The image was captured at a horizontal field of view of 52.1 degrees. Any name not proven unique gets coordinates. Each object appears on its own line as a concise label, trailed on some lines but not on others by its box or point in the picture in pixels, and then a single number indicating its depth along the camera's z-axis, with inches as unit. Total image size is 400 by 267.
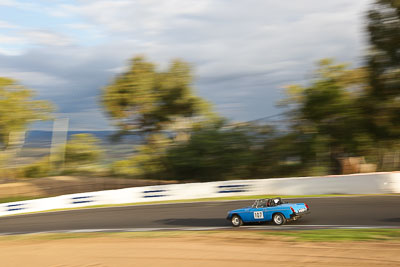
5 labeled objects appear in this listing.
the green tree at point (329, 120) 968.9
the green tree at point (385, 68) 794.8
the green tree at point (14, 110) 1461.6
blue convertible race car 453.7
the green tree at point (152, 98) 1286.9
